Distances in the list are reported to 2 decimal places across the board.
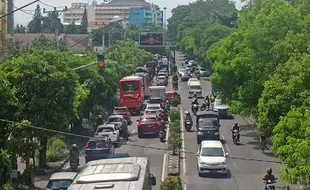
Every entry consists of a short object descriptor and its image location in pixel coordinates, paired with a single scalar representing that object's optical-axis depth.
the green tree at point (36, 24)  140.70
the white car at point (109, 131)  39.97
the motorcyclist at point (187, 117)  47.81
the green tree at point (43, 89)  30.34
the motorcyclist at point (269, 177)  27.30
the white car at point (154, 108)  50.53
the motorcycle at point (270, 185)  27.14
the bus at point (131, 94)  57.81
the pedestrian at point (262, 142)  39.56
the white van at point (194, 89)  70.69
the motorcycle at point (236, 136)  42.22
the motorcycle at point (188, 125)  47.53
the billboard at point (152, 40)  116.50
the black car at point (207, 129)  41.72
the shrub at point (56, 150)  35.85
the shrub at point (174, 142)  36.78
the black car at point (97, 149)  34.03
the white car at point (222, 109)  55.09
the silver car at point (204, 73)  96.69
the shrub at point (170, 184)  25.39
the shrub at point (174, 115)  45.62
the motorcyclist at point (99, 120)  48.62
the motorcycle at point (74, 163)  33.28
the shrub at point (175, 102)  61.05
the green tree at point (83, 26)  150.00
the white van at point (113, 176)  16.62
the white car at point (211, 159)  32.06
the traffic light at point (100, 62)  35.16
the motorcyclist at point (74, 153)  33.14
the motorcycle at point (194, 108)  55.53
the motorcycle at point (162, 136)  42.84
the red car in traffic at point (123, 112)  51.03
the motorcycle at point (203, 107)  56.57
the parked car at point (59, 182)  25.06
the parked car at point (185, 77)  91.94
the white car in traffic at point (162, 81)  82.19
